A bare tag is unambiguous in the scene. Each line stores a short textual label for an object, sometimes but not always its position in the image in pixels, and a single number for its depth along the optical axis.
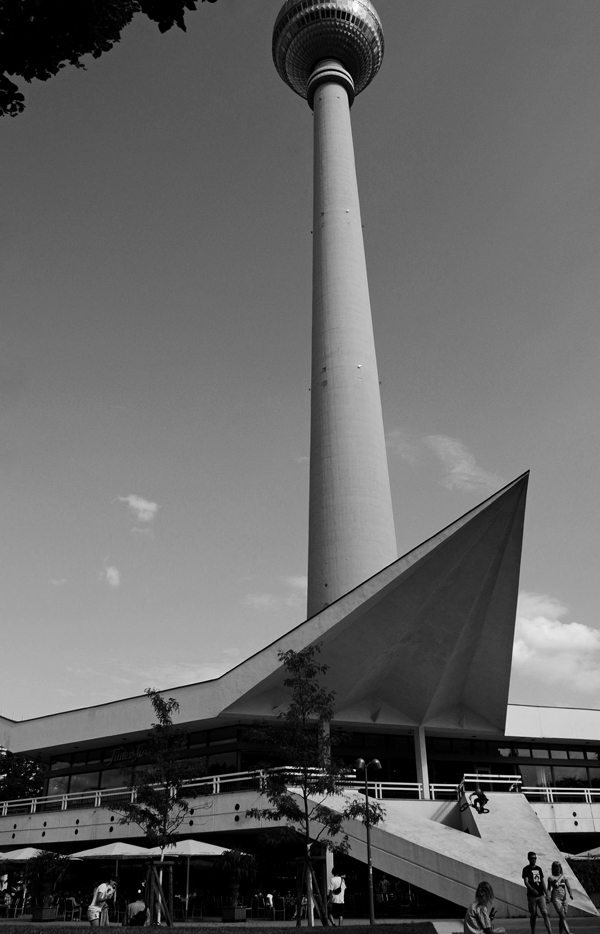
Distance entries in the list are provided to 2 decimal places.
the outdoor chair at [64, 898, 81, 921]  27.09
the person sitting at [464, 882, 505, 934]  9.78
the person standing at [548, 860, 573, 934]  14.84
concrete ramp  20.20
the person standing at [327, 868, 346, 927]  21.62
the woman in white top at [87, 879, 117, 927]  19.86
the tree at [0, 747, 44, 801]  47.06
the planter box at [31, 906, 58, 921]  25.58
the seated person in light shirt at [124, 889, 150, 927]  17.55
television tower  38.75
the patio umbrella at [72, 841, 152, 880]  22.70
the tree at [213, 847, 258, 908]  22.09
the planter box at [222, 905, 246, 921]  22.72
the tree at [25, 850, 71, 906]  25.67
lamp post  18.89
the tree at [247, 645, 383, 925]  19.09
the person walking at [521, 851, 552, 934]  15.06
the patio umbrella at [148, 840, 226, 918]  22.30
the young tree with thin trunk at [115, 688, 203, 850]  20.97
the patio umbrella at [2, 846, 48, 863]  26.41
